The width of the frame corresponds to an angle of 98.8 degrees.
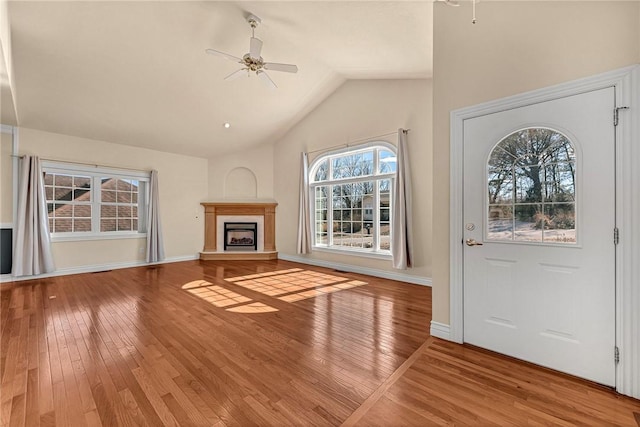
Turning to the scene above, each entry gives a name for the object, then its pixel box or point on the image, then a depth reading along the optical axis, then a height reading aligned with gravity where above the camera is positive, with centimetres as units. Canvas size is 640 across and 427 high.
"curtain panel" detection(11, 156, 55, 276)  458 -18
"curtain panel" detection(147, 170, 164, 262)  601 -25
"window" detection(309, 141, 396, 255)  511 +31
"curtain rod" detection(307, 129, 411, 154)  481 +141
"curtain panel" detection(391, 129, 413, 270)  446 -3
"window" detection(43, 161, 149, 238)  516 +28
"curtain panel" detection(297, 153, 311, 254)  622 -3
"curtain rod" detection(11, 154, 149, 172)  494 +98
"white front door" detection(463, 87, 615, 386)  185 -17
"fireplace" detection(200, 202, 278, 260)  699 -22
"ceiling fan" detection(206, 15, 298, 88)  326 +191
